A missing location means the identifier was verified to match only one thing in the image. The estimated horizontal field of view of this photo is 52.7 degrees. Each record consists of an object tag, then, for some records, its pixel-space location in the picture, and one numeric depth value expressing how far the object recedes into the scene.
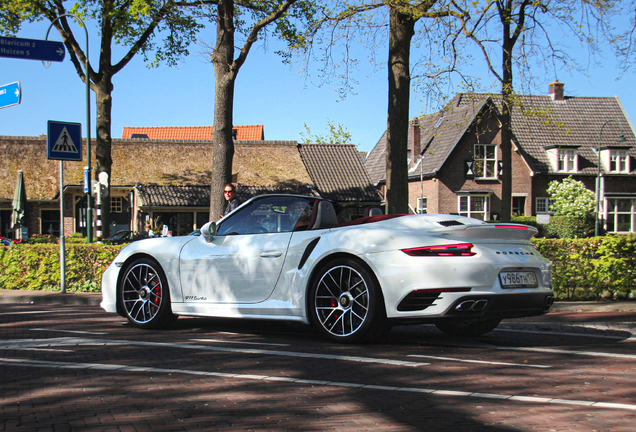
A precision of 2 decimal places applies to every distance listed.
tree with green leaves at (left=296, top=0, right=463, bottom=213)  11.84
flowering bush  40.25
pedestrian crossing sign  11.81
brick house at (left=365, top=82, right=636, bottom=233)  42.19
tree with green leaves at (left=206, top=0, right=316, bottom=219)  13.48
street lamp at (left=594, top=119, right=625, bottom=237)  37.31
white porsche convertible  5.40
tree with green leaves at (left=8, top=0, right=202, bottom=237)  20.98
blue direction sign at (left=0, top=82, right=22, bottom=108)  12.47
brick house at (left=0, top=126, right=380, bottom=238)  36.84
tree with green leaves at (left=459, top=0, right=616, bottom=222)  15.93
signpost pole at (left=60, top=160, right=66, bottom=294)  11.93
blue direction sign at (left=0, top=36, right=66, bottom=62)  13.52
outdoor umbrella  22.91
